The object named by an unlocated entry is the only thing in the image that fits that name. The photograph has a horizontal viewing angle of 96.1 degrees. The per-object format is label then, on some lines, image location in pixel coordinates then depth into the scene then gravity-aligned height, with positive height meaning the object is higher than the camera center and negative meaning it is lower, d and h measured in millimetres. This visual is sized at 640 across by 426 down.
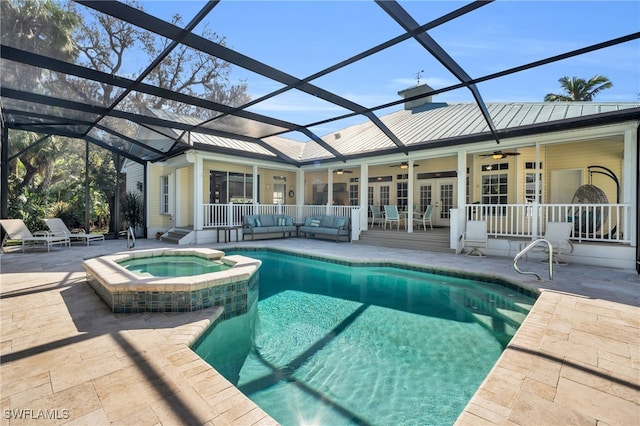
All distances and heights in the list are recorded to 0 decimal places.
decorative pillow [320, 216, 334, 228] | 11359 -475
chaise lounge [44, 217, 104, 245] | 9121 -655
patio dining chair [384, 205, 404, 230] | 11406 -191
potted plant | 12164 -57
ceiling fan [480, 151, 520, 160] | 8420 +1601
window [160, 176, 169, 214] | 12773 +692
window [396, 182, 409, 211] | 13203 +697
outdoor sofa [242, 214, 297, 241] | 11164 -637
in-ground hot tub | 3691 -1098
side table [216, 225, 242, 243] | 10703 -809
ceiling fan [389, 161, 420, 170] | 10695 +1692
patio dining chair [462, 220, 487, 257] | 8156 -802
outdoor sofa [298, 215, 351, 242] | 11039 -682
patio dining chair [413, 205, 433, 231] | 10618 -216
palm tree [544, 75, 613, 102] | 15453 +6674
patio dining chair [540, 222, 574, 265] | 6953 -717
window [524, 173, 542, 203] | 9822 +724
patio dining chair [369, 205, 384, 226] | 12594 -209
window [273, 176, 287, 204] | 14414 +1043
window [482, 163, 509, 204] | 10344 +944
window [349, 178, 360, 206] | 14701 +893
